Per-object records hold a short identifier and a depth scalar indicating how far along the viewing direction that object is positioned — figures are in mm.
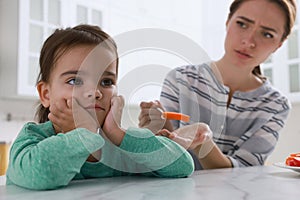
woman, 1160
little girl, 568
